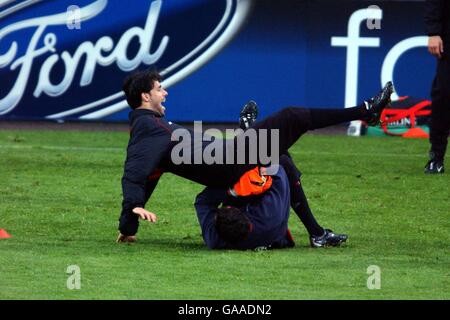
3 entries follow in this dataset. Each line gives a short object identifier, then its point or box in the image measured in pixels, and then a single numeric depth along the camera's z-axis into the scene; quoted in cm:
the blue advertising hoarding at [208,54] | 3166
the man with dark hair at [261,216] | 1642
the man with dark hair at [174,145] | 1667
